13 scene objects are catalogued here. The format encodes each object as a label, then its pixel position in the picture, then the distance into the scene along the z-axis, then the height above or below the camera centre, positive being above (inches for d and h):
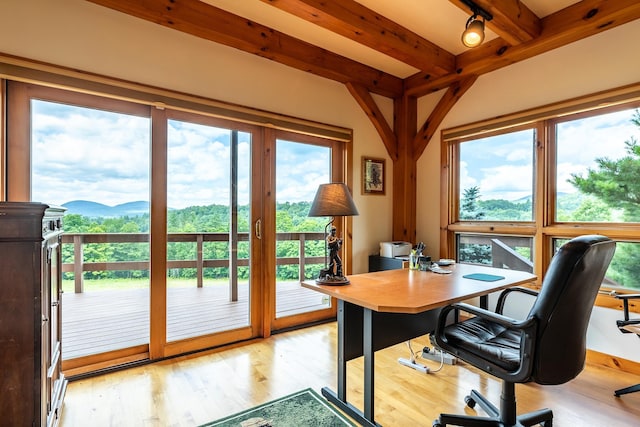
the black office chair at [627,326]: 78.7 -26.9
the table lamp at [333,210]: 77.9 +1.4
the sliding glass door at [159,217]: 88.9 -0.5
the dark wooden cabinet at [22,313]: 50.3 -15.5
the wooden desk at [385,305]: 64.3 -16.7
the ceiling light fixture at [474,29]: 89.0 +50.9
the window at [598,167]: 98.2 +15.7
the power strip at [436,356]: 99.7 -43.9
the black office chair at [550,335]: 51.0 -19.8
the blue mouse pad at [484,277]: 83.3 -16.0
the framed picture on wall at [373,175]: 148.9 +18.8
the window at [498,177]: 122.6 +15.6
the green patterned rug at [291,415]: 70.4 -45.0
